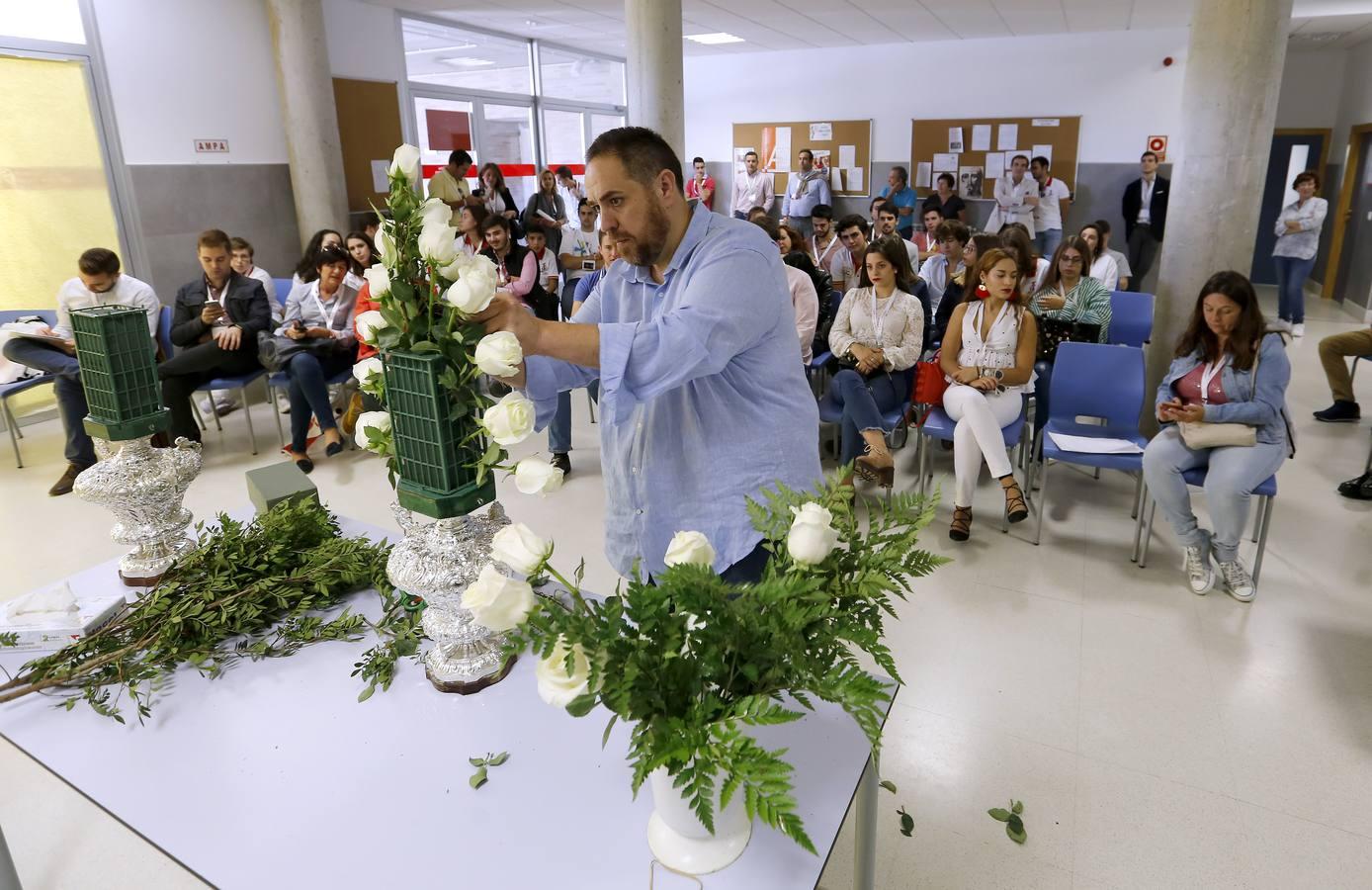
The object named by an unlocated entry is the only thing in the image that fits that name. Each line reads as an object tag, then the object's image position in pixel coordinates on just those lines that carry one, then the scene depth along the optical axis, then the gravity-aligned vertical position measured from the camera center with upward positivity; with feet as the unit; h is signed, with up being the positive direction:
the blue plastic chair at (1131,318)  16.93 -2.43
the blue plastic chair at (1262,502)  11.30 -4.05
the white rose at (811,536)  3.37 -1.29
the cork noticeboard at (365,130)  26.32 +2.26
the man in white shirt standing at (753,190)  40.96 +0.36
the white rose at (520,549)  3.44 -1.35
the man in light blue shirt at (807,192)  39.11 +0.20
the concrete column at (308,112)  23.26 +2.47
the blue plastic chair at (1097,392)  13.25 -3.02
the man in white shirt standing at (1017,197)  34.32 -0.14
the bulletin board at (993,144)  35.68 +2.01
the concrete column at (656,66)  21.07 +3.19
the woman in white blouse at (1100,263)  19.17 -1.56
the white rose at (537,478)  4.43 -1.38
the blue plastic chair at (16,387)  16.55 -3.30
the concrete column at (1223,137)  14.34 +0.87
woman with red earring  13.30 -2.78
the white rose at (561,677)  3.27 -1.77
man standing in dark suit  32.07 -0.78
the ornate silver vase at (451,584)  4.91 -2.10
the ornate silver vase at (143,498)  6.31 -2.09
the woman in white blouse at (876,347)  14.21 -2.52
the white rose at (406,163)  4.53 +0.20
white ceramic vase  3.71 -2.71
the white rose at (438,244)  4.31 -0.20
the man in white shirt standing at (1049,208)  34.06 -0.57
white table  3.88 -2.86
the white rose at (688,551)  3.56 -1.41
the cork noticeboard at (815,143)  39.58 +2.42
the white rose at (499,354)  4.12 -0.71
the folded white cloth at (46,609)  5.67 -2.59
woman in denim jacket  11.25 -2.85
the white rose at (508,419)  4.27 -1.05
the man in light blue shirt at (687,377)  5.13 -1.08
